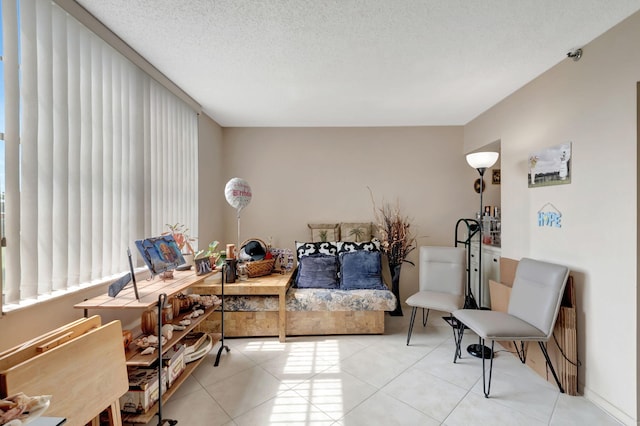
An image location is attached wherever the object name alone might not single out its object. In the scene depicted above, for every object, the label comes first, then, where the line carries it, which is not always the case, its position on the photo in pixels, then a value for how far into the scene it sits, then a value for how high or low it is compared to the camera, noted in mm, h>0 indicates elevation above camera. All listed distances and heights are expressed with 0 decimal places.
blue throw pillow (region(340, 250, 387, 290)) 2955 -719
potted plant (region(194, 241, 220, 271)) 2402 -452
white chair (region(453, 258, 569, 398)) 1826 -787
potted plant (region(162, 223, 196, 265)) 2299 -236
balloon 2830 +224
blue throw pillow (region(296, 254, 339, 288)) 2973 -730
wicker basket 2873 -645
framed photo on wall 1967 +382
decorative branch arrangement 3352 -286
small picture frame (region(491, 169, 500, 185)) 3541 +487
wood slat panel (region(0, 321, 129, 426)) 915 -678
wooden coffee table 2627 -818
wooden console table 1395 -519
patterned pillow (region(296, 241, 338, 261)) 3361 -496
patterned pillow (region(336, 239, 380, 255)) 3369 -461
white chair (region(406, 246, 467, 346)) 2637 -695
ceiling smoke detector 1842 +1161
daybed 2711 -1095
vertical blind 1211 +360
